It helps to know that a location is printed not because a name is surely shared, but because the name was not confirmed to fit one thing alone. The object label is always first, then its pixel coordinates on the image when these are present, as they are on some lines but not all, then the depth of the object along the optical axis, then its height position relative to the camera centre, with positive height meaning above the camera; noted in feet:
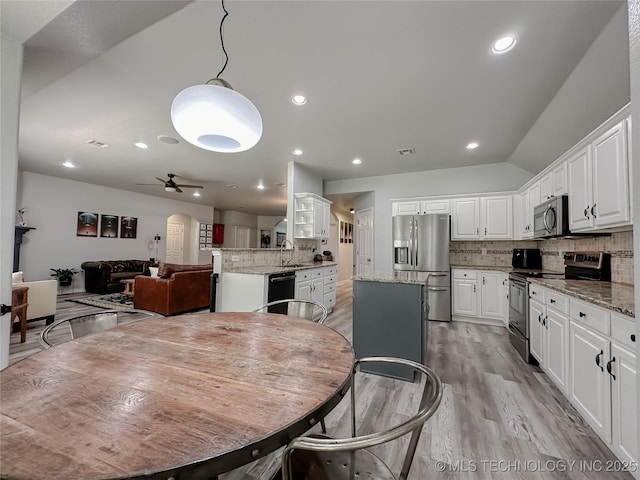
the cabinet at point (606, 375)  4.41 -2.33
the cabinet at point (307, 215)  16.07 +2.19
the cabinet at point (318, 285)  13.20 -1.94
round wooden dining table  1.79 -1.45
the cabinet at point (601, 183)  5.93 +1.91
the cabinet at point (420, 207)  15.52 +2.80
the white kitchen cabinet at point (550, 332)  6.57 -2.22
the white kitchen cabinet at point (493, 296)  13.17 -2.20
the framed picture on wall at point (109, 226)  23.38 +1.95
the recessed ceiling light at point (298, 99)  9.11 +5.38
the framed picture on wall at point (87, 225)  21.97 +1.89
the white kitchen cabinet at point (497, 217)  14.17 +2.01
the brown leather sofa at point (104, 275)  20.67 -2.34
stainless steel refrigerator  14.44 -0.16
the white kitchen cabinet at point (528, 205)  11.44 +2.30
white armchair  11.69 -2.50
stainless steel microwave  8.78 +1.34
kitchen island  7.98 -2.14
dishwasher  10.97 -1.71
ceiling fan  18.78 +4.56
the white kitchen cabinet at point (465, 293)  14.03 -2.20
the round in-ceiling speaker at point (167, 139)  12.62 +5.43
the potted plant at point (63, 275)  20.31 -2.29
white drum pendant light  4.27 +2.31
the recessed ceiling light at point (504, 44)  6.37 +5.29
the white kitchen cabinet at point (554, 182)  8.91 +2.70
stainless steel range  8.13 -0.82
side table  9.75 -2.31
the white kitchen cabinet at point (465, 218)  14.89 +2.01
